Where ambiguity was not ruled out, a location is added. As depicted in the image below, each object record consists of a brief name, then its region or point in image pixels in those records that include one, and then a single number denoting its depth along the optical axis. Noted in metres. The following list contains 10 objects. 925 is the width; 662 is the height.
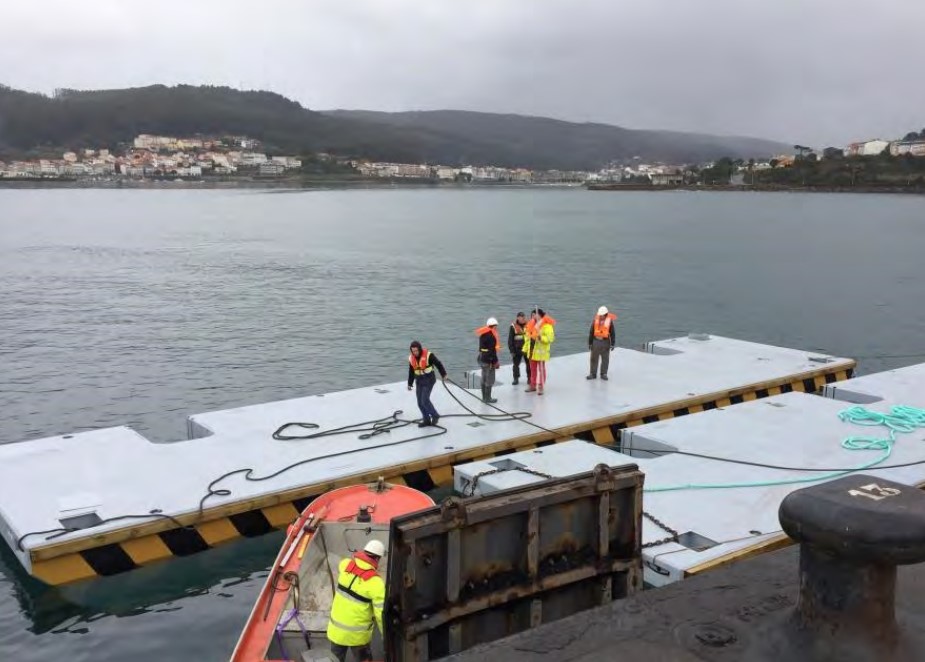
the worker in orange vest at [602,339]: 15.79
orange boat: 7.39
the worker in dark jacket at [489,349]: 14.30
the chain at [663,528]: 9.24
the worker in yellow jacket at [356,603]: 6.52
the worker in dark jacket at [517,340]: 15.28
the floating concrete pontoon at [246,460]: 9.94
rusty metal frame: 5.58
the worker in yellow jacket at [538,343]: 14.84
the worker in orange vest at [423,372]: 12.97
